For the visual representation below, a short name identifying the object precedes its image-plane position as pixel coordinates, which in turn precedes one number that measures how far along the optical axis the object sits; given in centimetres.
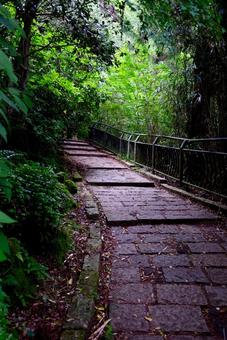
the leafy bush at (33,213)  307
